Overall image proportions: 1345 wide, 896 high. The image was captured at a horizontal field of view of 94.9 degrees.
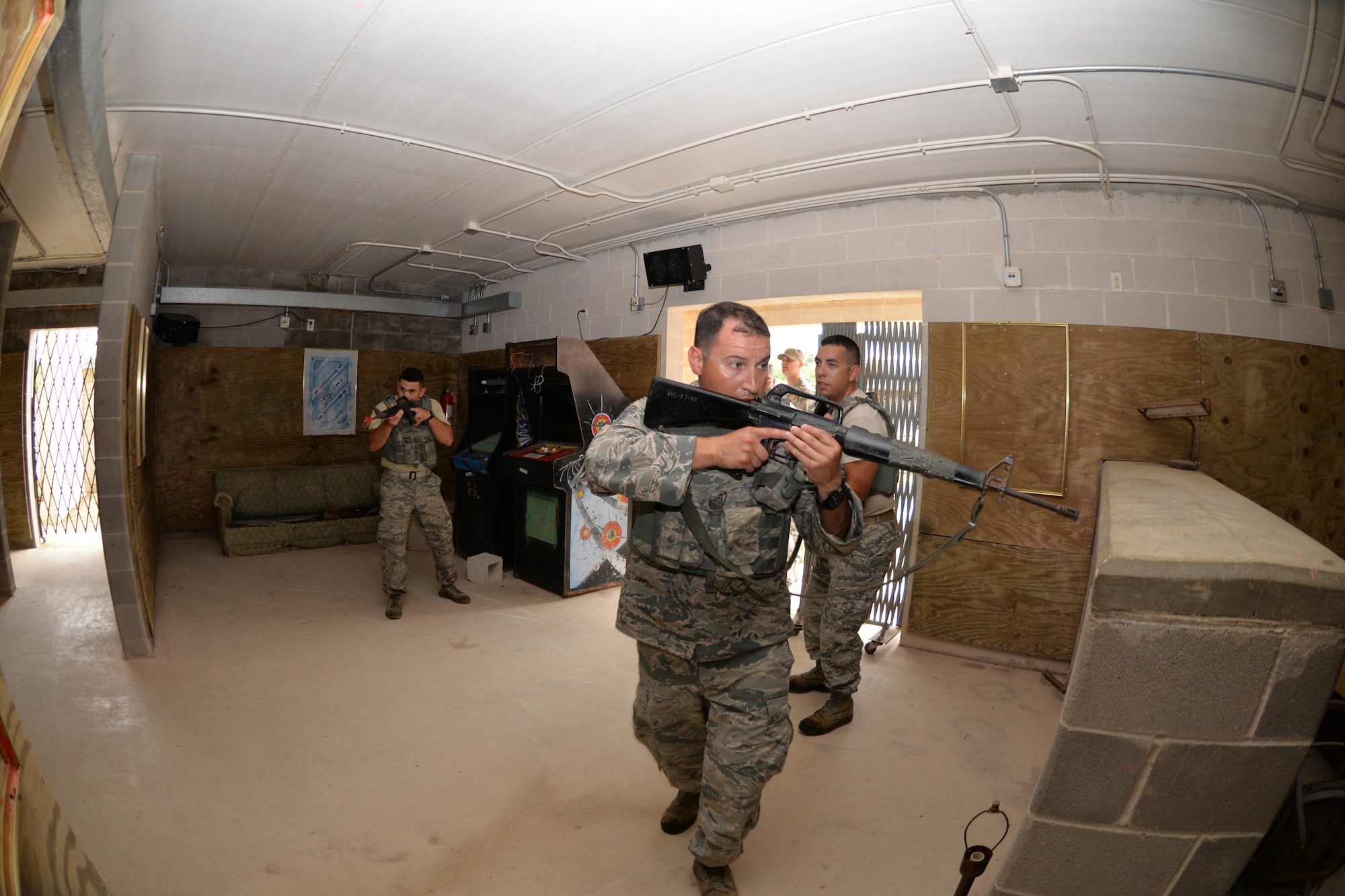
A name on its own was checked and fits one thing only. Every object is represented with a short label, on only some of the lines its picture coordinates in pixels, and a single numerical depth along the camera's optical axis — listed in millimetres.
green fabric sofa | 5516
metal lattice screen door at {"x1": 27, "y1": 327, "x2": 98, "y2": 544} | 5281
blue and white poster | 6902
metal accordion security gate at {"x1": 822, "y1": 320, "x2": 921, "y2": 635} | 4109
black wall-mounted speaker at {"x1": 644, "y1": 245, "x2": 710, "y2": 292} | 4762
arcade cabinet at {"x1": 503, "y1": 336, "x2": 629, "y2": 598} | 4539
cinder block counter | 1038
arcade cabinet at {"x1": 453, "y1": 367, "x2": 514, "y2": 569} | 5207
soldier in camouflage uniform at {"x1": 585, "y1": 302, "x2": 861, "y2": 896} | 1693
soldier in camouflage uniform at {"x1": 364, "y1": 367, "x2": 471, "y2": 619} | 4145
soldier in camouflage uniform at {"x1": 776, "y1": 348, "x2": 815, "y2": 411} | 4242
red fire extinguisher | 7375
